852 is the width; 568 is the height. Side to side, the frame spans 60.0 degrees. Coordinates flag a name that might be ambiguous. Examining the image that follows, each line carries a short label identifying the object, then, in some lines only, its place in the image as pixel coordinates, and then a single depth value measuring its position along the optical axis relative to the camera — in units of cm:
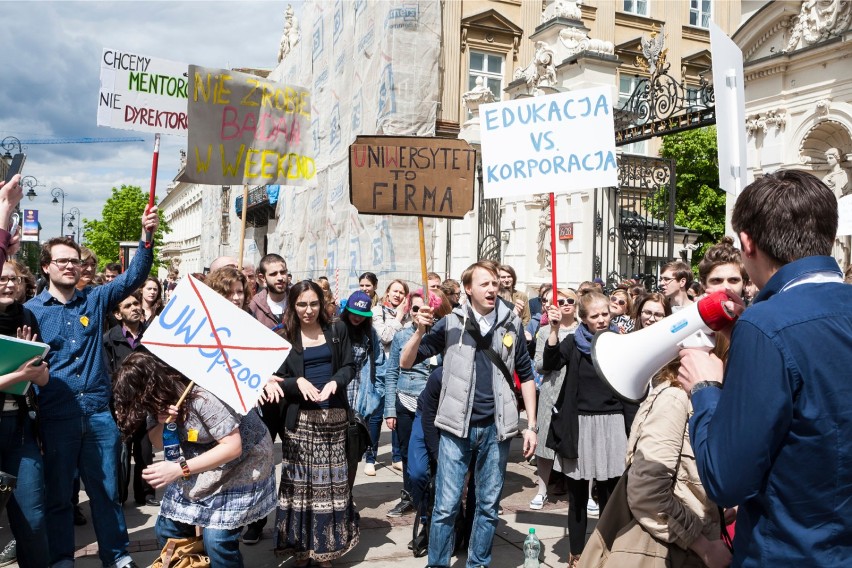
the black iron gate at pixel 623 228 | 1128
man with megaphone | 173
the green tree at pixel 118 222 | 5059
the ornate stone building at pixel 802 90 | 979
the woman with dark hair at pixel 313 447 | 458
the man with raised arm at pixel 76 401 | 421
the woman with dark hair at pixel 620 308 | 691
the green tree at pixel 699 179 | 2745
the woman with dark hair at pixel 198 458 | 336
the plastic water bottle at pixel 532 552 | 447
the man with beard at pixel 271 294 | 625
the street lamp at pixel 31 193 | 3144
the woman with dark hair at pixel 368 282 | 849
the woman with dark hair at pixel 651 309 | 466
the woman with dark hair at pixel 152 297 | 665
